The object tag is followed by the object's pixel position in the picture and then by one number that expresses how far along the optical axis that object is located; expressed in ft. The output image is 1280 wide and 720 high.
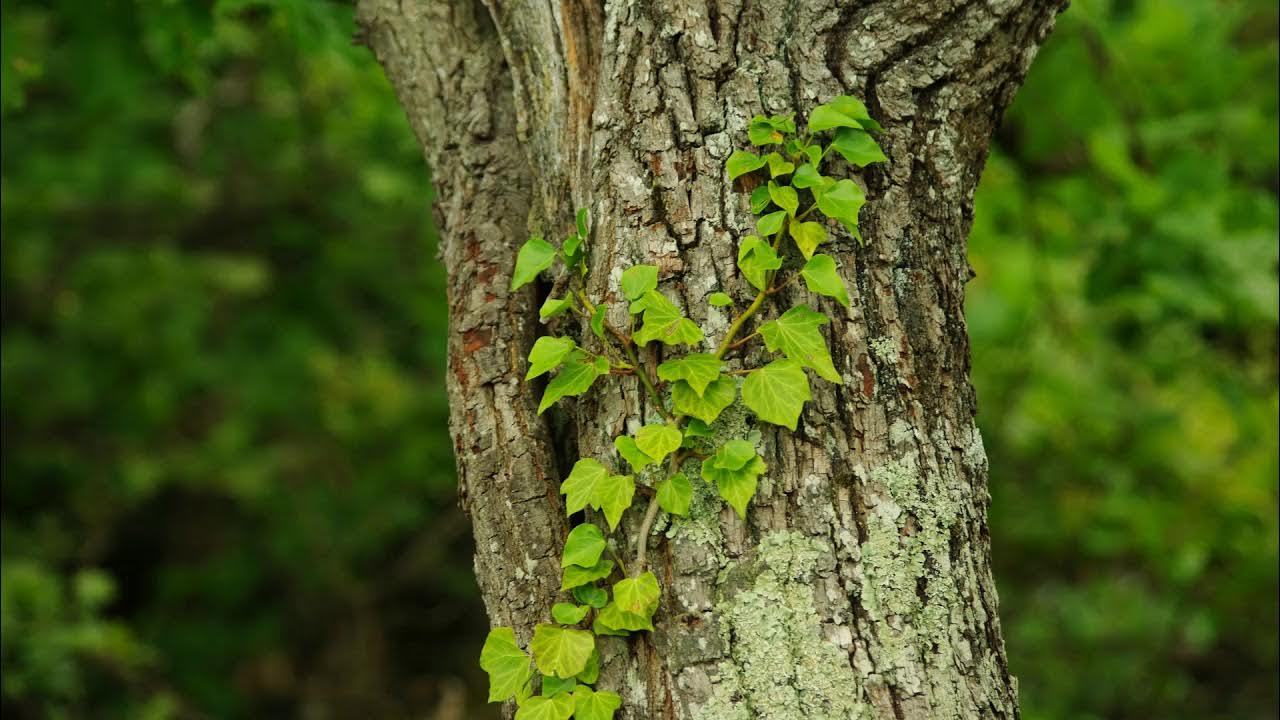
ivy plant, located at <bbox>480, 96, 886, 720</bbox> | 8.40
